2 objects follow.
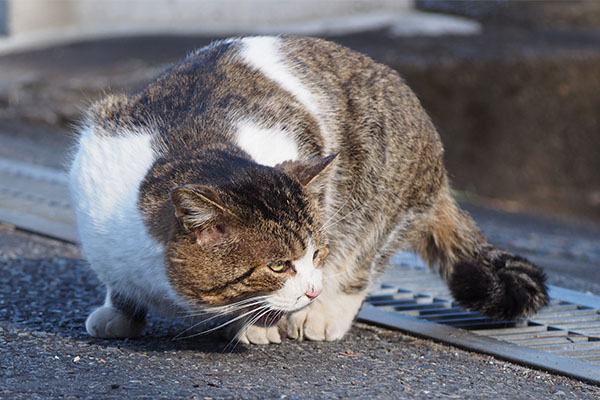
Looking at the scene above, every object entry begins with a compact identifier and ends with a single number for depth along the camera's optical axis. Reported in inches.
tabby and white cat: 191.2
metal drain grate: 213.8
